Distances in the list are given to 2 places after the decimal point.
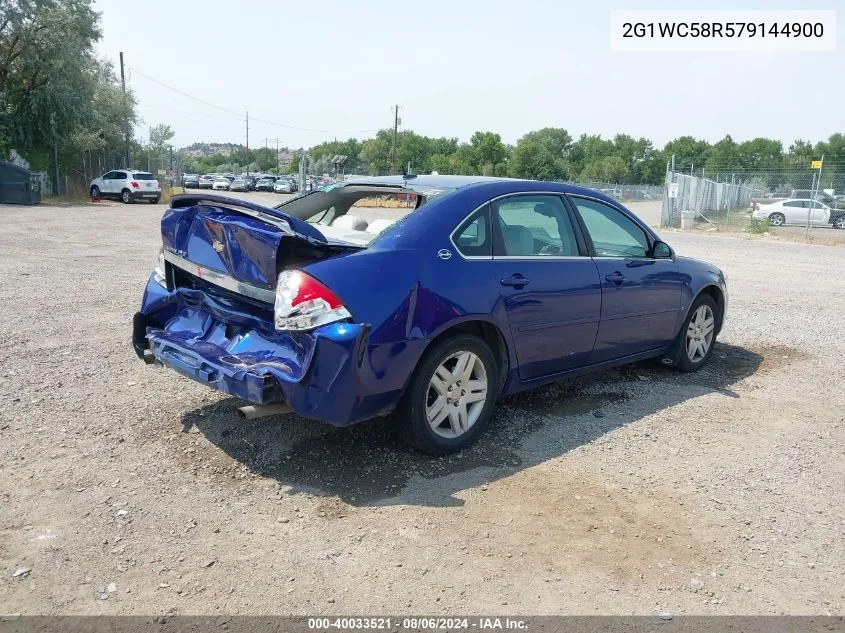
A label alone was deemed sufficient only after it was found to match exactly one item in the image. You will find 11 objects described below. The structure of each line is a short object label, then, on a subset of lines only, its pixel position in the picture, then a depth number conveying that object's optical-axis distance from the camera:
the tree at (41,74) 30.88
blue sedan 3.57
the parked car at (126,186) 33.69
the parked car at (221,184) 56.32
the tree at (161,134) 61.12
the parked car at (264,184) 57.72
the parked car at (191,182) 58.62
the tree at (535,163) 93.31
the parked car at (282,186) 55.60
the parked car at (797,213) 30.11
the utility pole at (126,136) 40.50
